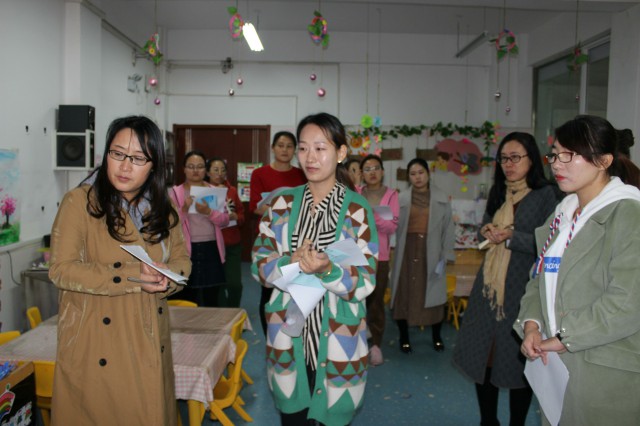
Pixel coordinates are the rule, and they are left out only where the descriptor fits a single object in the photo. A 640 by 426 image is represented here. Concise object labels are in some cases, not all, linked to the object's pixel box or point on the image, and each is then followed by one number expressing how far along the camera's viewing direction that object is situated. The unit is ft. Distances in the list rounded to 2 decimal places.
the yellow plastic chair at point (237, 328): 8.80
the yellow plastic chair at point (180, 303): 10.63
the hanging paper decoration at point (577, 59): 17.12
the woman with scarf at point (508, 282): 7.41
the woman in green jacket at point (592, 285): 4.69
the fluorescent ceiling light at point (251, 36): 17.10
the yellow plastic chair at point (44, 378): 6.98
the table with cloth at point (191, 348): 7.07
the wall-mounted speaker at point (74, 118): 15.26
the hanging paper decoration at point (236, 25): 15.38
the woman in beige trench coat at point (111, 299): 4.83
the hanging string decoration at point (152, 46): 16.07
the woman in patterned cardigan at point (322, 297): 5.16
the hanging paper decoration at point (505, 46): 16.33
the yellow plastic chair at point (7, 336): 8.18
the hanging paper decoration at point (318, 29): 15.07
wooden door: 26.58
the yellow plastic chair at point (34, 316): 9.40
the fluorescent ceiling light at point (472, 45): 19.45
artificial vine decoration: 25.22
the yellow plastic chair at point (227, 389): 8.26
